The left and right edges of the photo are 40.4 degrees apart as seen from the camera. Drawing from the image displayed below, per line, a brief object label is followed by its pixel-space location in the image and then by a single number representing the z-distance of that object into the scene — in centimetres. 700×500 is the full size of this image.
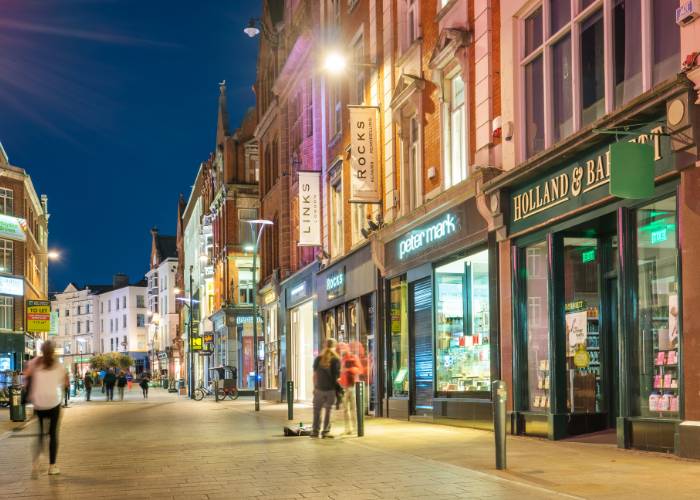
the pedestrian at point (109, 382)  4919
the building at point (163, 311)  9094
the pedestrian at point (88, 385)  4831
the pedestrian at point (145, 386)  5553
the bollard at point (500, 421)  1090
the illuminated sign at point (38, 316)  3067
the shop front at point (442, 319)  1838
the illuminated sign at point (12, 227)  5350
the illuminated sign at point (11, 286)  5522
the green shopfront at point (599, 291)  1206
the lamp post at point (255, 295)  3866
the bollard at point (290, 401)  2342
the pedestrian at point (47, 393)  1206
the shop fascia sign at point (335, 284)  2861
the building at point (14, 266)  5472
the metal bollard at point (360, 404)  1650
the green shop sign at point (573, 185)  1205
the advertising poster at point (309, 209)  3197
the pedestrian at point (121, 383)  5197
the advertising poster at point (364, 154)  2439
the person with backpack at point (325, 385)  1688
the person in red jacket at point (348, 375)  1774
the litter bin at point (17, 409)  2633
